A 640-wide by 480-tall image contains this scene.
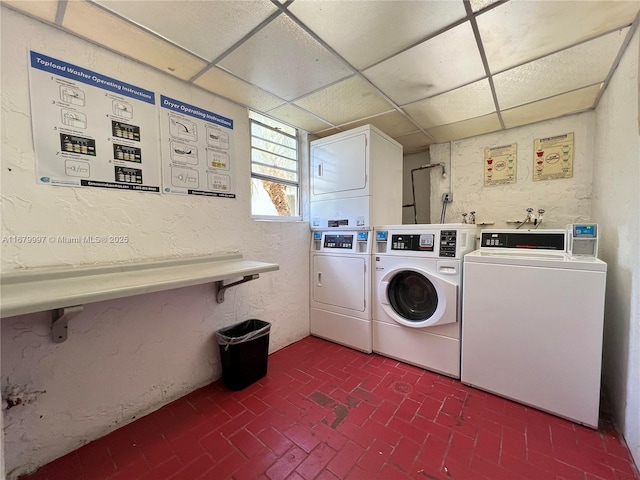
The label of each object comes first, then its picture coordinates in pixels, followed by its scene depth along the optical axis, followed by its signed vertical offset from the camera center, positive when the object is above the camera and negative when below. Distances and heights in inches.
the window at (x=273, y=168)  93.8 +23.4
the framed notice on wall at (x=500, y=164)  106.2 +26.2
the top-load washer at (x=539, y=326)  59.4 -26.1
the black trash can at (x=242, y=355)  74.7 -38.8
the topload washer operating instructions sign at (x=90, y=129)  51.4 +22.7
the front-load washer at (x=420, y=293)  79.0 -22.8
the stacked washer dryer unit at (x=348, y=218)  95.6 +3.4
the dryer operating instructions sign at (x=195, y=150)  69.1 +22.9
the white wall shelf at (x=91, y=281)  37.7 -10.2
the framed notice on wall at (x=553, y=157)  95.1 +26.1
